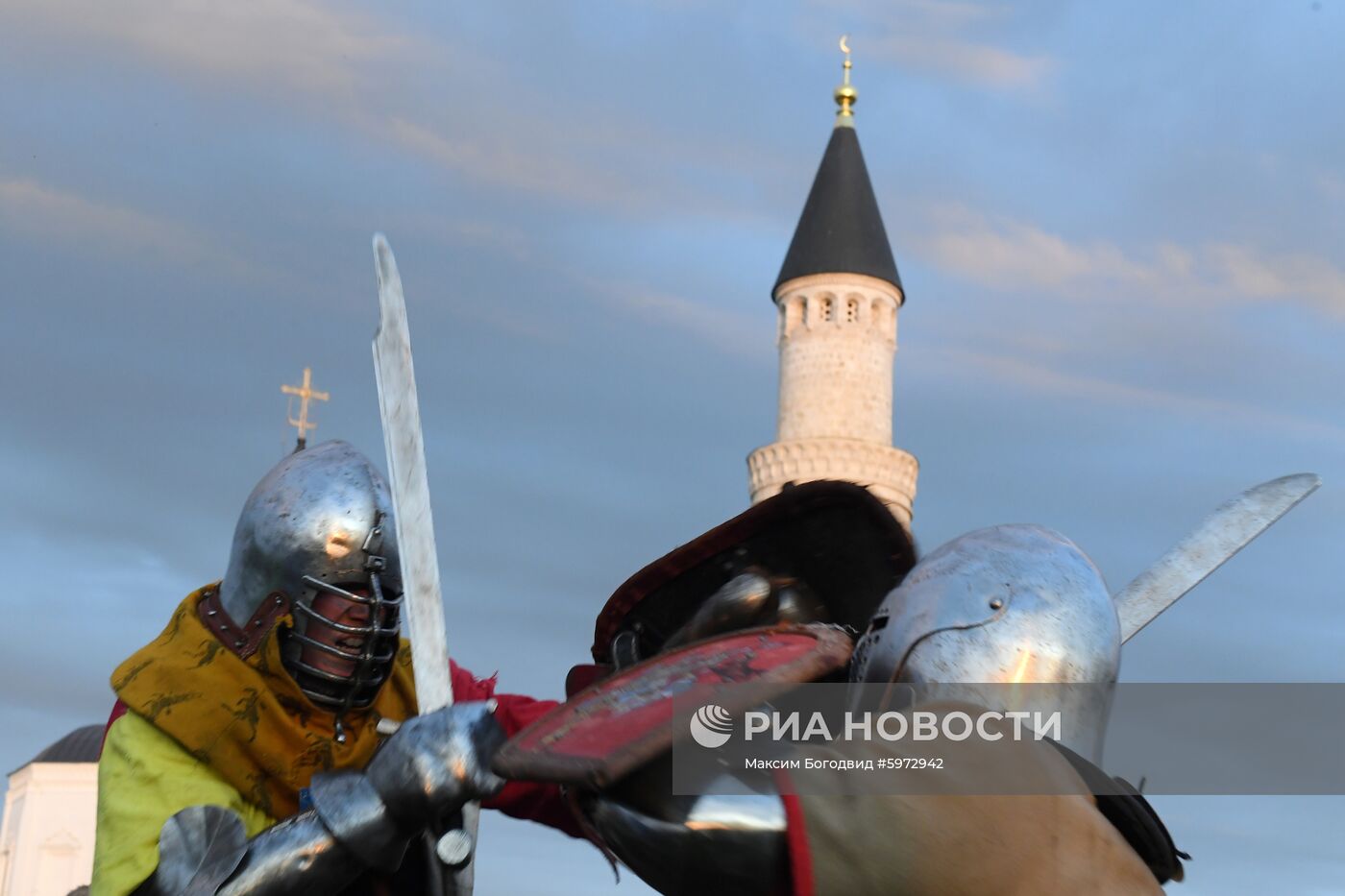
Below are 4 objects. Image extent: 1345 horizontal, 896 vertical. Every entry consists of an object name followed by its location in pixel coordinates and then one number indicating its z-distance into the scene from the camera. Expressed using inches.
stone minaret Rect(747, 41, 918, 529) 1798.7
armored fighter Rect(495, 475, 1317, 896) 122.5
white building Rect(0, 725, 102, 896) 1964.8
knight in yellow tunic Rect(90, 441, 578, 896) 177.9
